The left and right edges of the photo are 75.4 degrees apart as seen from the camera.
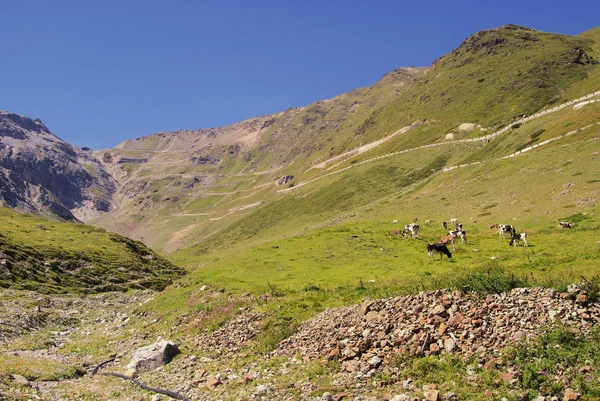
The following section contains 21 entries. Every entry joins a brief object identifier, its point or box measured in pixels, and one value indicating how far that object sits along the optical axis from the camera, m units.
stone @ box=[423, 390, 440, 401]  12.47
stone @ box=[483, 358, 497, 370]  13.15
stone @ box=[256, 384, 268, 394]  15.47
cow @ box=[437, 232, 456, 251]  42.98
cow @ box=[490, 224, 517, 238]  40.90
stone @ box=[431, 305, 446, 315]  16.14
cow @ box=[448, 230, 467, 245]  44.15
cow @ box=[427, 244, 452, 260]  39.01
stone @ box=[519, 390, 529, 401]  11.59
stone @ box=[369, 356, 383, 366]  15.45
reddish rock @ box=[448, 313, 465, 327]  15.36
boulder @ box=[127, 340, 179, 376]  20.69
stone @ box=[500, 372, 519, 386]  12.26
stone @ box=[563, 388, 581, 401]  10.86
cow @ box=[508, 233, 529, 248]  37.48
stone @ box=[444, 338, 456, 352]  14.53
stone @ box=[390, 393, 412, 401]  12.80
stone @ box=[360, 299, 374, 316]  18.91
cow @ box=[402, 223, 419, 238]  51.47
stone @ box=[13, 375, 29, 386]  18.00
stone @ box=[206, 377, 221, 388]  17.05
